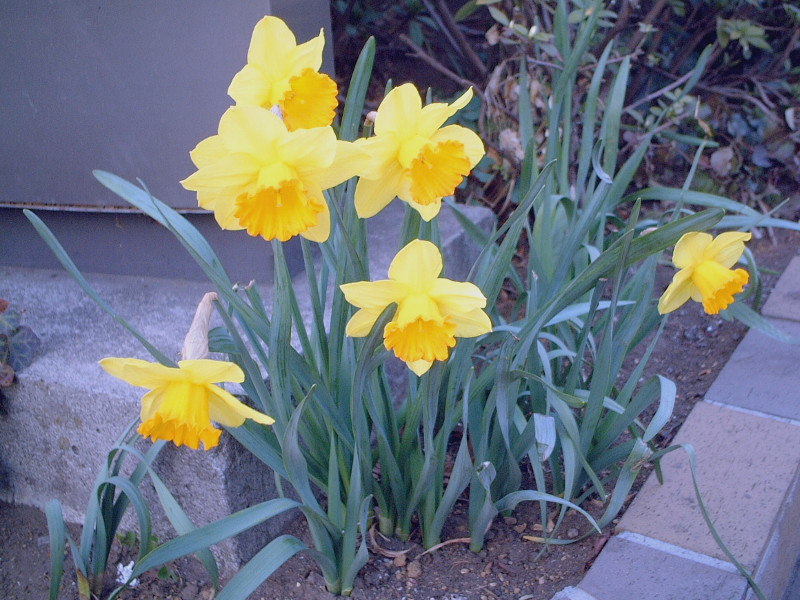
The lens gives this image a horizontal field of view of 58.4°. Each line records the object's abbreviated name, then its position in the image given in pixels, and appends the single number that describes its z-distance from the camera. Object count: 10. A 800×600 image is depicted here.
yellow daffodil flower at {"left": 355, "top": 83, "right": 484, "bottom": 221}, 0.98
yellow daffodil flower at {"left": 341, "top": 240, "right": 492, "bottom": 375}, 0.99
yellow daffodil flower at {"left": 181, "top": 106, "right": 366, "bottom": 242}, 0.92
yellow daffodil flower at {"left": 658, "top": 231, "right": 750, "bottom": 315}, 1.17
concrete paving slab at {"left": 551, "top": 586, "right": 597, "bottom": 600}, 1.29
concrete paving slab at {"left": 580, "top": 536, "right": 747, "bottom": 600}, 1.29
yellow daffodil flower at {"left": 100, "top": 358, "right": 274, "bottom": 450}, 0.95
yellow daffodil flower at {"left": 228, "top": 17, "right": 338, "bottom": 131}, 1.03
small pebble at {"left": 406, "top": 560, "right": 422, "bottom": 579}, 1.45
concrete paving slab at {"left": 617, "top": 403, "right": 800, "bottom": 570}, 1.43
